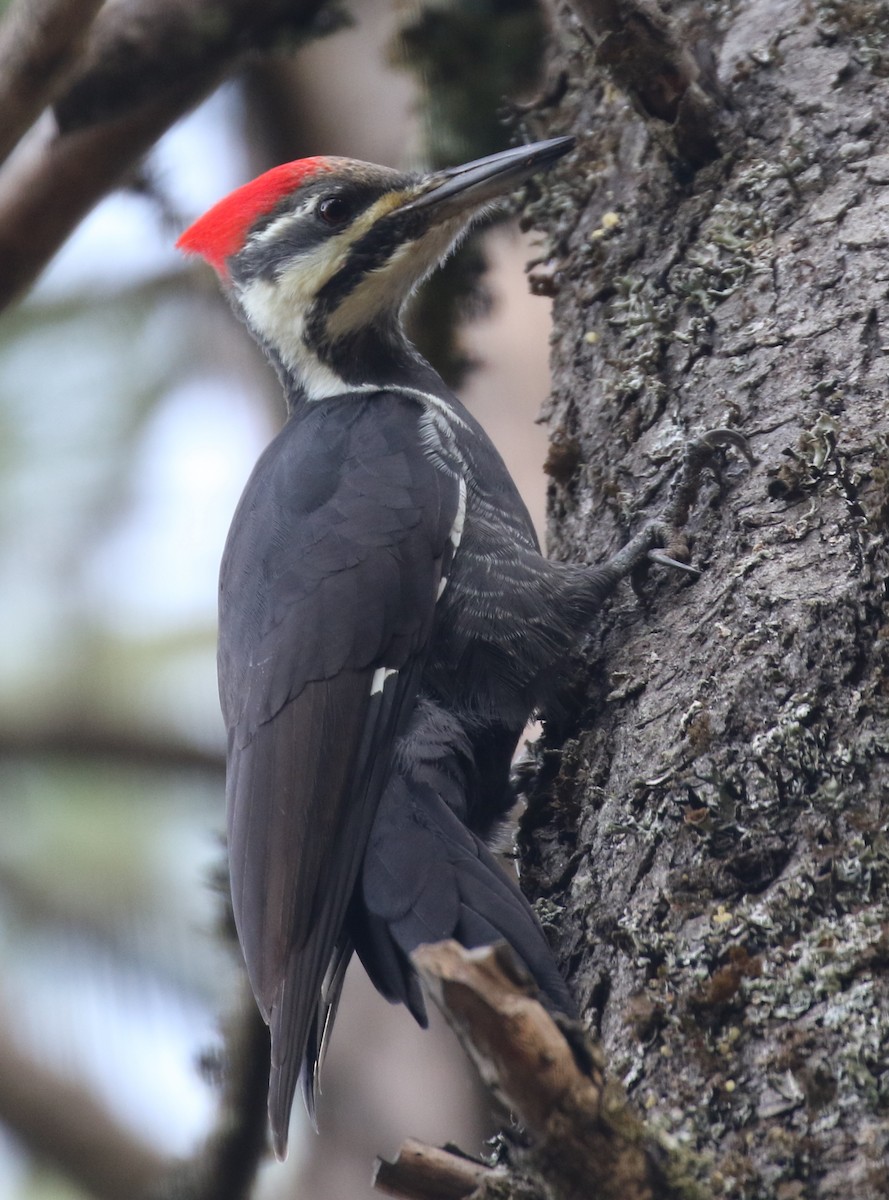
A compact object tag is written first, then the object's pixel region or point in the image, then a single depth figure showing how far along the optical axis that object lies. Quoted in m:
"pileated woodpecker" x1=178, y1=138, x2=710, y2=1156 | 4.09
